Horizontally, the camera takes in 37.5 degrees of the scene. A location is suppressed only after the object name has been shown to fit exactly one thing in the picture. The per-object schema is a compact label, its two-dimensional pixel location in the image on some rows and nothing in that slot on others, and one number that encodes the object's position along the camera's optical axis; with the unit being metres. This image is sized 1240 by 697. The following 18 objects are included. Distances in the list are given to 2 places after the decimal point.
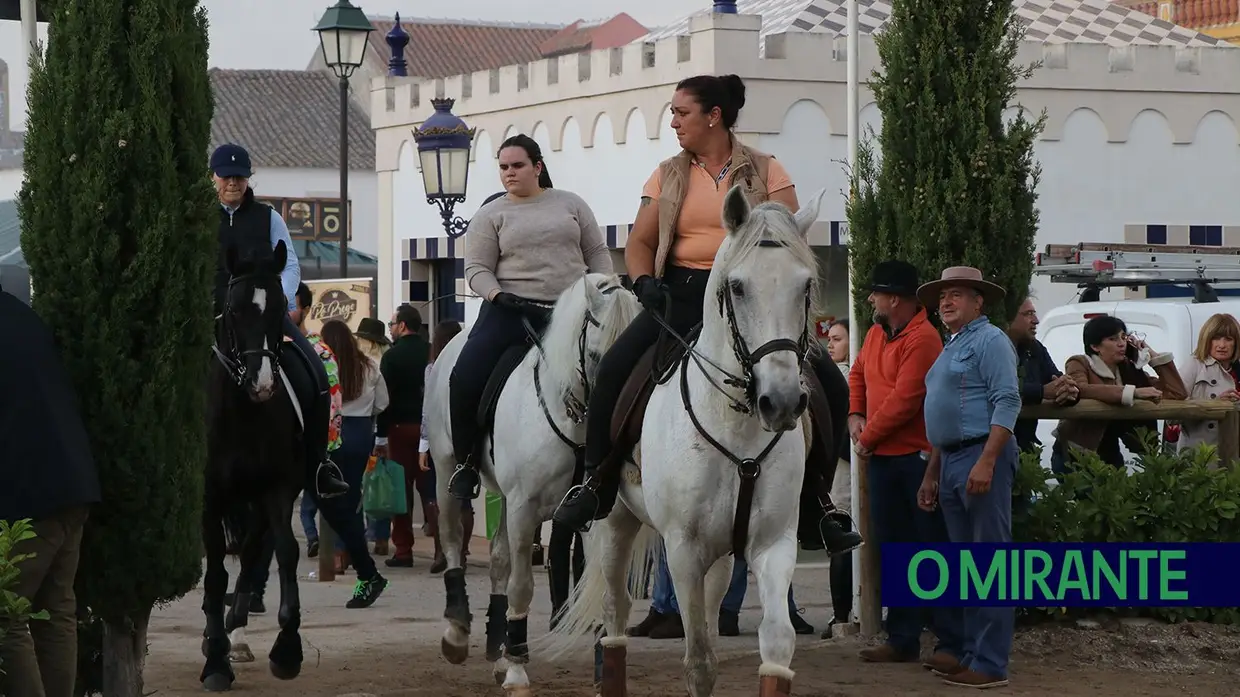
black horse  9.20
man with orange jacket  9.81
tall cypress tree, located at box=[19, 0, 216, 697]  7.16
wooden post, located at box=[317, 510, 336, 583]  14.75
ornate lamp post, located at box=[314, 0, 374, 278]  20.22
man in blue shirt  9.28
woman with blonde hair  12.67
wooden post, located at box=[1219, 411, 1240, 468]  10.77
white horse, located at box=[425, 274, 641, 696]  9.05
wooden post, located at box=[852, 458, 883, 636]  10.77
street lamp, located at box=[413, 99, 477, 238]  18.89
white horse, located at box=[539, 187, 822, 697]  6.74
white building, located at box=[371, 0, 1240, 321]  18.83
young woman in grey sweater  9.83
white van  13.98
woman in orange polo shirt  8.02
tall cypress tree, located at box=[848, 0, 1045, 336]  10.48
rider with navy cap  9.73
